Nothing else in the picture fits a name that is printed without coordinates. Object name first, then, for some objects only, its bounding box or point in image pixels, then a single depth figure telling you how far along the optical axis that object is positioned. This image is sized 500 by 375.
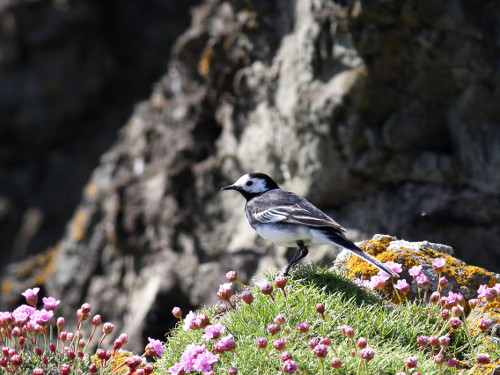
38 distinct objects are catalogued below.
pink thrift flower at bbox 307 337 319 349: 8.02
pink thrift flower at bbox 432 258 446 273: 9.80
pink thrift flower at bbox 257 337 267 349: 8.18
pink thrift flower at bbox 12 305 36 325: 9.07
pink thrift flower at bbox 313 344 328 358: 7.66
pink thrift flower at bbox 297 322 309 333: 8.37
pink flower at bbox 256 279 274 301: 8.86
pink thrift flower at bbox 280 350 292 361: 7.86
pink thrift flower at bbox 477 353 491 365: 8.04
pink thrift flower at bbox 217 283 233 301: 9.17
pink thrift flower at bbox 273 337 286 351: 7.95
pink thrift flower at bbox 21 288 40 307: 9.52
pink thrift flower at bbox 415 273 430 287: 10.06
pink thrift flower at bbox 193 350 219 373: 8.17
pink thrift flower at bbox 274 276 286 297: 9.16
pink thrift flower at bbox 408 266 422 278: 10.12
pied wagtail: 11.77
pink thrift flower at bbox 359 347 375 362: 7.46
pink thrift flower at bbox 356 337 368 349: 7.77
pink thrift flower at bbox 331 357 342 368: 7.78
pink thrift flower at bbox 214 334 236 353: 8.10
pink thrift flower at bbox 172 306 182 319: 9.61
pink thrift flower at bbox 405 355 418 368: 7.83
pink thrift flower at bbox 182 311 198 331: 8.77
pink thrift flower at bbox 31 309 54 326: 9.12
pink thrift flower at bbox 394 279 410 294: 10.13
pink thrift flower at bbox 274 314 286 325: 8.37
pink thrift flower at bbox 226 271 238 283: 9.40
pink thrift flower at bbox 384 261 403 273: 10.56
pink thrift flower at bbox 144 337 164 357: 9.42
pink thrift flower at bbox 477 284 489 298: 9.52
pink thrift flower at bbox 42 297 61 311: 9.47
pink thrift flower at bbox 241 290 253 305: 8.96
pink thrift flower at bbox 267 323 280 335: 8.40
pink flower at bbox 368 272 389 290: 10.08
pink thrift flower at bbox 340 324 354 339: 8.00
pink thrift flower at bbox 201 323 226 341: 8.37
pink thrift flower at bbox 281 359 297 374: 7.62
